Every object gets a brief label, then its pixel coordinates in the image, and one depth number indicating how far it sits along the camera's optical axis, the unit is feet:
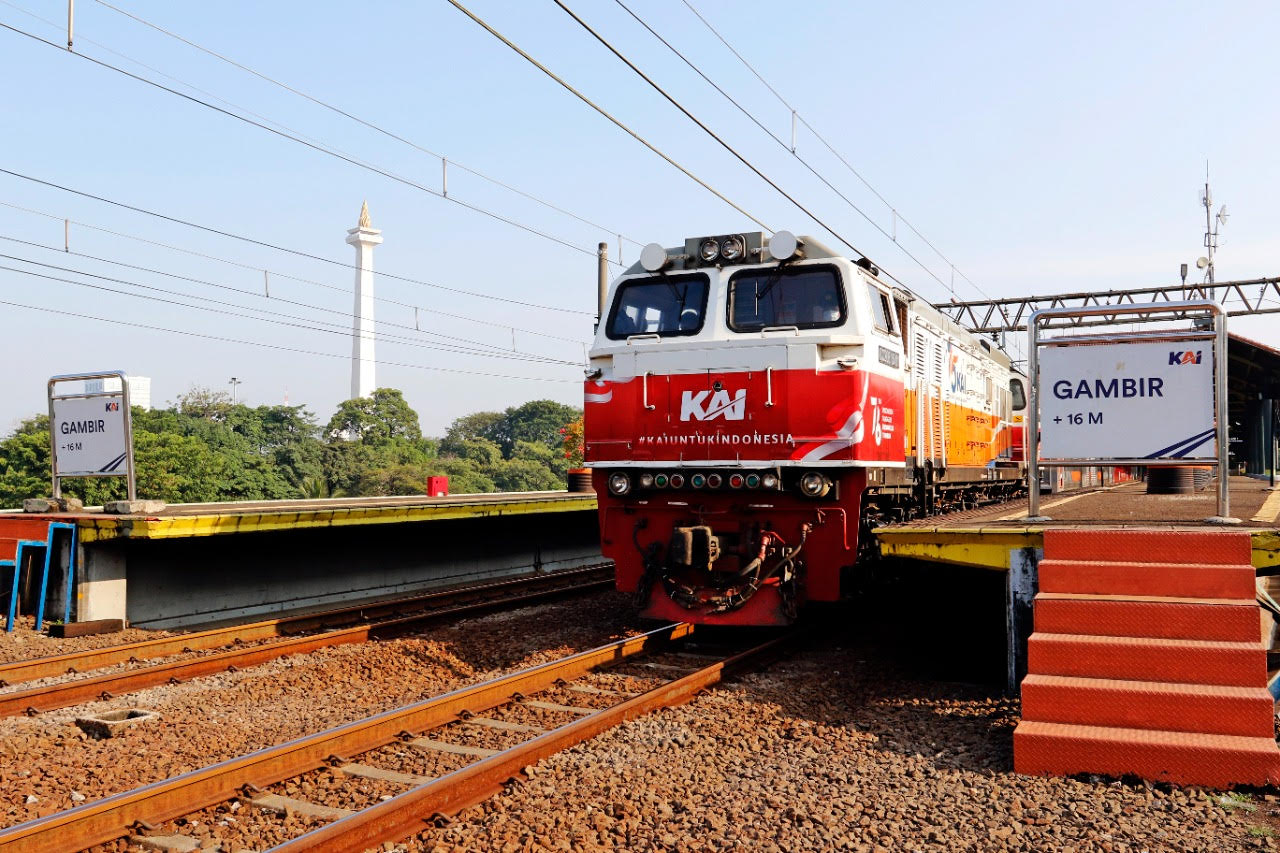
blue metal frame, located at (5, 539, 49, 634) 33.35
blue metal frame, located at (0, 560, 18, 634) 33.30
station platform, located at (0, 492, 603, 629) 33.99
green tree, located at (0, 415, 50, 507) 148.25
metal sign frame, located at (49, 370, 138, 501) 36.50
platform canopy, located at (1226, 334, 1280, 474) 54.44
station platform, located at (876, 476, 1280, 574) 22.90
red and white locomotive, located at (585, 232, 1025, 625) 27.55
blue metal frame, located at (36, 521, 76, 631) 33.53
